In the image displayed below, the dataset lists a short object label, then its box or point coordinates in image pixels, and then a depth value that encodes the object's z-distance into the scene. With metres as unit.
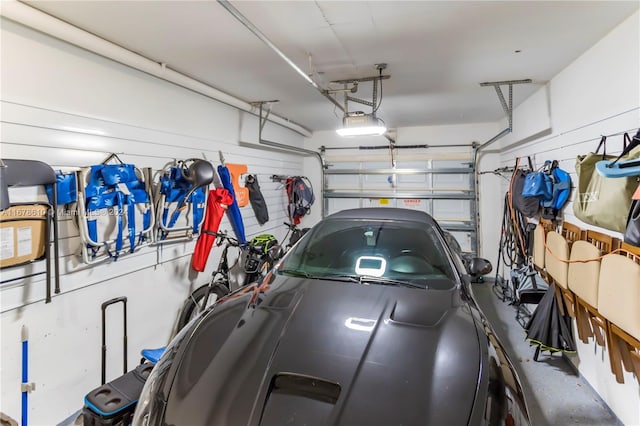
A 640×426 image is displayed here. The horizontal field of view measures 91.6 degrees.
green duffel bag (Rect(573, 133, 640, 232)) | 2.01
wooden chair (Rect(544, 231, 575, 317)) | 2.86
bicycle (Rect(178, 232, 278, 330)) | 3.41
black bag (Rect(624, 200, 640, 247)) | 1.75
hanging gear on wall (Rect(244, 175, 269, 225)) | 4.90
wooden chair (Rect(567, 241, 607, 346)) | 2.37
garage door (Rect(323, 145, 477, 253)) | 6.20
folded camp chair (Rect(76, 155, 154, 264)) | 2.38
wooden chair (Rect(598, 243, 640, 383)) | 1.91
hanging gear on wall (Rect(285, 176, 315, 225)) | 6.23
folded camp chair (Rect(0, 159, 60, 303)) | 1.94
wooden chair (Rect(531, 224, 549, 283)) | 3.52
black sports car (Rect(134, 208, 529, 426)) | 1.15
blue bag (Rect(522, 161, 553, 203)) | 3.32
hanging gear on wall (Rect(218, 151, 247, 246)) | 4.12
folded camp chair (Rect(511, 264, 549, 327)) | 3.54
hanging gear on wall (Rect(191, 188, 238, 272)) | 3.63
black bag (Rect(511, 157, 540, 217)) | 3.62
